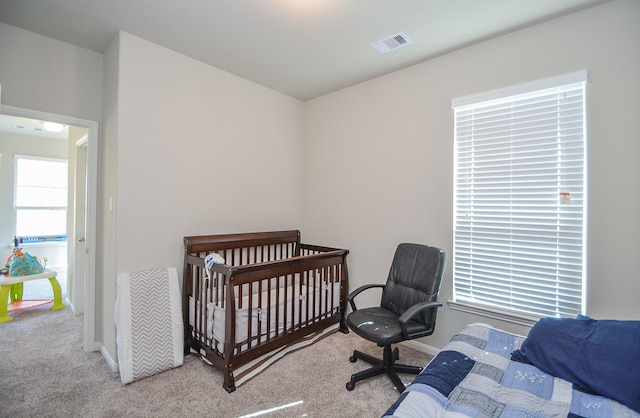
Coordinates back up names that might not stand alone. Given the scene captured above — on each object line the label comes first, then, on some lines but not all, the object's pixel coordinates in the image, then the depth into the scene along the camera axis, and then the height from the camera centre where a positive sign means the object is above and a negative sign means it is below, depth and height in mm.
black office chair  2061 -789
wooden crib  2240 -820
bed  1189 -788
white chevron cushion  2232 -938
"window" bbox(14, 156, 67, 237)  5355 +195
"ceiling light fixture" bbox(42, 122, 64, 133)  4091 +1173
